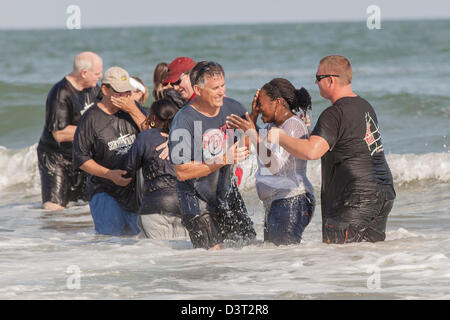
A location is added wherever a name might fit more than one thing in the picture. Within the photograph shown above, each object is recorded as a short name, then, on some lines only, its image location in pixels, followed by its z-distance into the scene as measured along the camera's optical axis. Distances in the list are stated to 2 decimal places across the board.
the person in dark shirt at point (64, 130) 17.17
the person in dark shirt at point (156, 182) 13.36
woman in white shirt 11.56
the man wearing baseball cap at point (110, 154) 14.26
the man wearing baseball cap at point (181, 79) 14.44
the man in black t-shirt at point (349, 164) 11.37
